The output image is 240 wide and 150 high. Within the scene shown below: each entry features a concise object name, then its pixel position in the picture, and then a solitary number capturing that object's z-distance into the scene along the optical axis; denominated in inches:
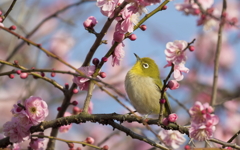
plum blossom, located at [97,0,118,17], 193.0
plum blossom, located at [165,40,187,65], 196.1
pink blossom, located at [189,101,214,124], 197.5
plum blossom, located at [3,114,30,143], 210.7
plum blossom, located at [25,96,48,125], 209.6
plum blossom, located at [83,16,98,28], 212.7
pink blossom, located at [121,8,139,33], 197.2
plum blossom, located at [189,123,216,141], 195.9
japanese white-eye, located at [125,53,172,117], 294.2
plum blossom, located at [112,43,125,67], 217.9
